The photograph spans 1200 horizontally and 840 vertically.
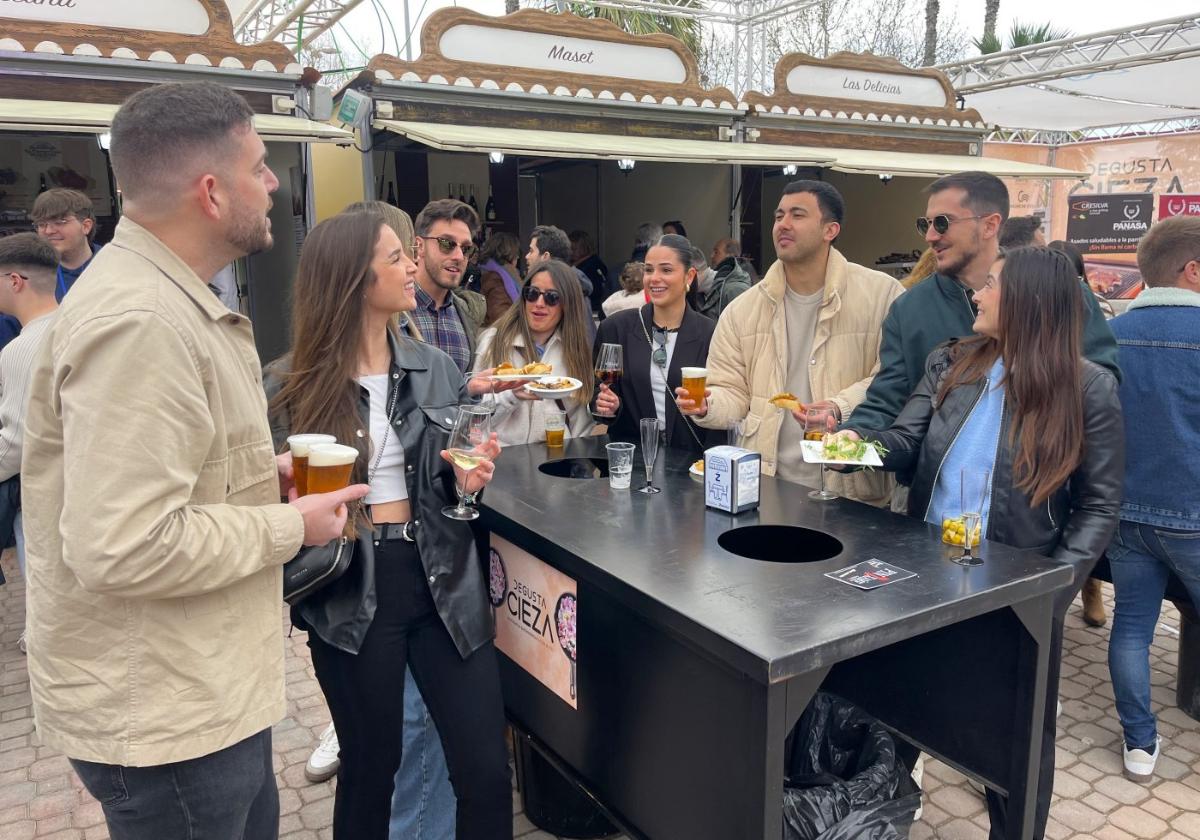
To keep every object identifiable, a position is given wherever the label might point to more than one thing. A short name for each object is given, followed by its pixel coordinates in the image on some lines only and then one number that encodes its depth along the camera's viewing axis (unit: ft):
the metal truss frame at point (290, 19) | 32.32
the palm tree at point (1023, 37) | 40.66
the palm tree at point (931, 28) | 78.02
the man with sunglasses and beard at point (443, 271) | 12.44
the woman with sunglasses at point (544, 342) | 11.17
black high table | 5.37
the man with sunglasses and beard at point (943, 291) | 9.95
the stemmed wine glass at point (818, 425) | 8.30
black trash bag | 6.98
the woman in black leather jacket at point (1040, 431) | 7.68
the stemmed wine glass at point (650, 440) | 8.69
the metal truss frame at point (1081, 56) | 31.37
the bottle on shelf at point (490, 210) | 35.58
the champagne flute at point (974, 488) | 7.94
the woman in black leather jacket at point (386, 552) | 6.61
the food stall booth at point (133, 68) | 18.17
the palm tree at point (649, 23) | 48.06
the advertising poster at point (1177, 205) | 38.96
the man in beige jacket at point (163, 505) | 4.04
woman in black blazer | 11.82
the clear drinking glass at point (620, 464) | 8.45
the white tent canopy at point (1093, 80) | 32.09
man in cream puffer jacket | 10.84
